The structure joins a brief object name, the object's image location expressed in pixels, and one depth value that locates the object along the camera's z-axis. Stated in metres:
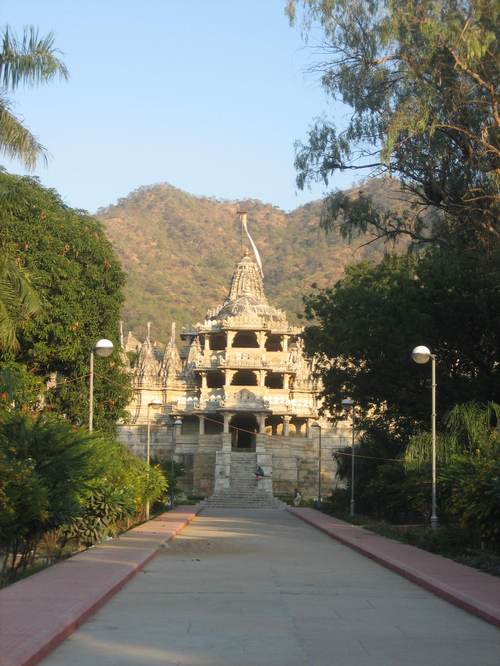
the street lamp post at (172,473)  45.94
